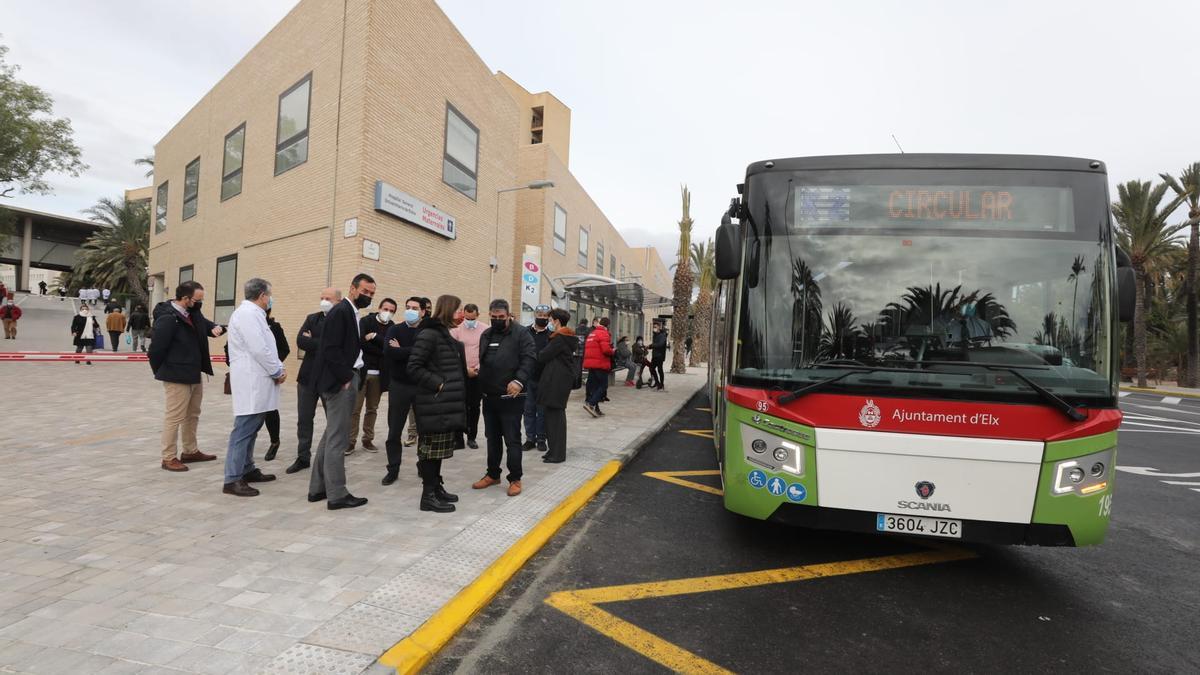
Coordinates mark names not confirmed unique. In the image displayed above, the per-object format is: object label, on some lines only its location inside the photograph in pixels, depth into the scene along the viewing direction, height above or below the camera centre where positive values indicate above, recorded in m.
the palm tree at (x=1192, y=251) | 25.09 +5.71
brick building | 11.92 +4.50
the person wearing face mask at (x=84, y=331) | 15.71 +0.04
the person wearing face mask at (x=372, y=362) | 6.20 -0.23
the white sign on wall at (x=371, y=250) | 11.63 +1.97
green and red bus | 3.34 +0.08
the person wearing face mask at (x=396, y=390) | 5.27 -0.45
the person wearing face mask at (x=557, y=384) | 6.36 -0.41
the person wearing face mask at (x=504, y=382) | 5.18 -0.33
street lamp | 16.88 +2.74
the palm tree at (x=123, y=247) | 37.47 +6.06
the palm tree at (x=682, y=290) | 22.16 +2.67
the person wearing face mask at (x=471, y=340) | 6.82 +0.07
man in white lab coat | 4.66 -0.32
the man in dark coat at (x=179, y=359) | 5.16 -0.22
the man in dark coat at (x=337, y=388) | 4.41 -0.38
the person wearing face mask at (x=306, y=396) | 5.59 -0.57
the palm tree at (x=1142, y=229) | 25.86 +6.75
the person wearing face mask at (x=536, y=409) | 7.01 -0.83
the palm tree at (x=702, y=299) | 34.97 +3.55
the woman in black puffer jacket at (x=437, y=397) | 4.38 -0.42
